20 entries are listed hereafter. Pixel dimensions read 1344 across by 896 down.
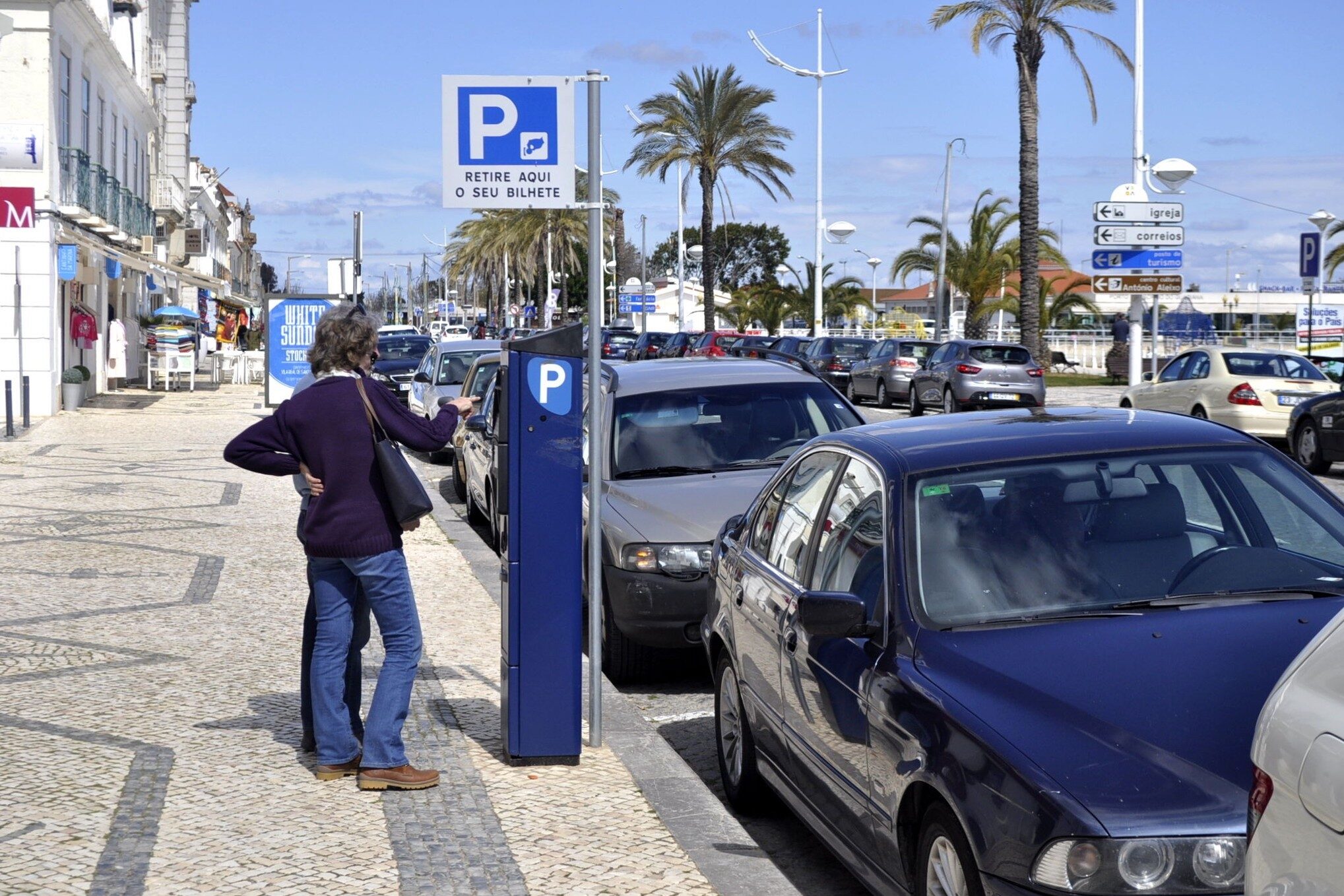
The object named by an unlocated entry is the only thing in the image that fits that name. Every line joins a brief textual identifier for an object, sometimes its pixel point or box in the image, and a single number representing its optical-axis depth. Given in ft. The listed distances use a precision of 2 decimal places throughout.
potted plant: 88.02
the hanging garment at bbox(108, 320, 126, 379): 105.50
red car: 125.92
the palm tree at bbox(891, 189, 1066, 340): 173.58
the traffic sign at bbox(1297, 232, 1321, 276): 95.71
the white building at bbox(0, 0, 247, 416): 84.64
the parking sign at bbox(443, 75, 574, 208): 19.83
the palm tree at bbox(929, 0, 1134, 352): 109.19
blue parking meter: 18.65
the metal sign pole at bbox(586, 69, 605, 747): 19.57
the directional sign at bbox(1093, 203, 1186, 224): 89.61
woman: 17.16
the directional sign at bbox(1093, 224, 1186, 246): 89.25
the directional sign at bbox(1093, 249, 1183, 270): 90.02
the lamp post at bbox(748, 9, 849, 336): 163.53
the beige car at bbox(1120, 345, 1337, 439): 67.62
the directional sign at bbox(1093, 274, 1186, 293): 89.10
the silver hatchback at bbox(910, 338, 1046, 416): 97.96
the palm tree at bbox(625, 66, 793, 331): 155.84
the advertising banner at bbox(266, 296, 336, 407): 82.12
